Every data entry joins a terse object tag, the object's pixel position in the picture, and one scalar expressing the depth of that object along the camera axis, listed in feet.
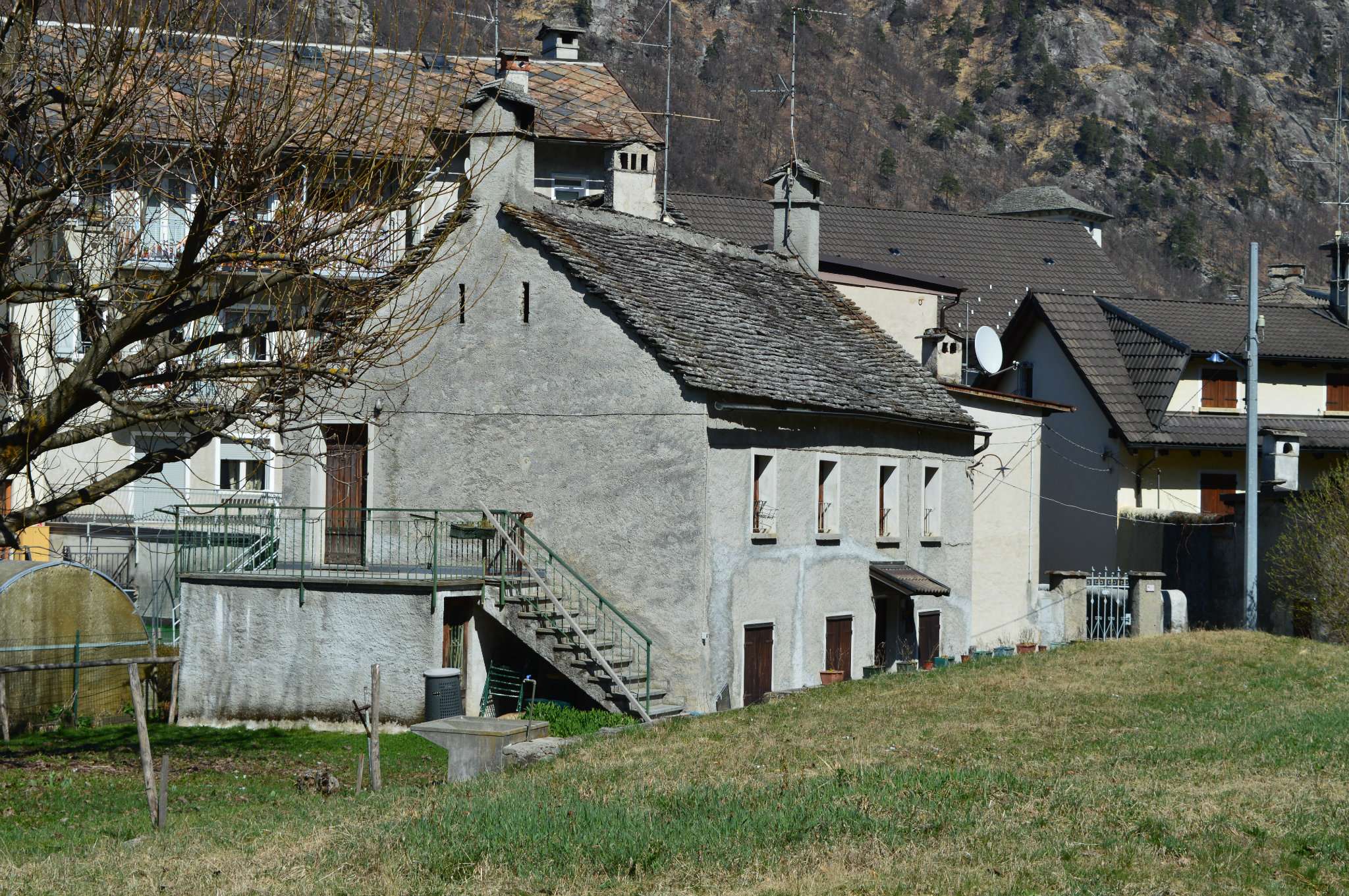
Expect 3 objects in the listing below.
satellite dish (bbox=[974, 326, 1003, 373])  128.98
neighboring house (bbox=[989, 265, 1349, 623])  140.97
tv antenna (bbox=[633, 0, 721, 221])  111.14
